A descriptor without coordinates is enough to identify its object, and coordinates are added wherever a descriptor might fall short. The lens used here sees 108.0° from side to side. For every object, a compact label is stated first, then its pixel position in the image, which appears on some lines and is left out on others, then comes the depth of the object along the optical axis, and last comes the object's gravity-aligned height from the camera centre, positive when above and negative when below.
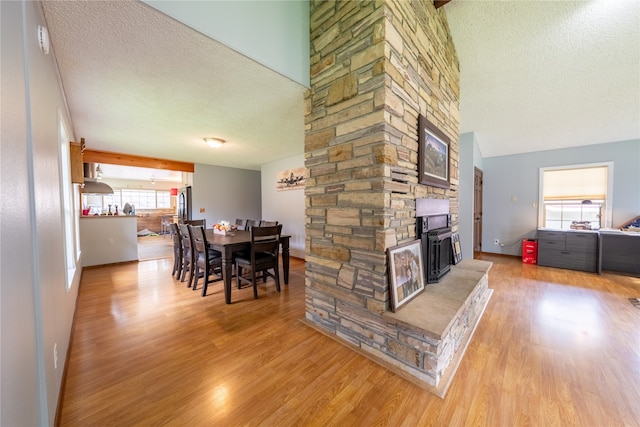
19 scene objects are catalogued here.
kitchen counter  4.39 -0.61
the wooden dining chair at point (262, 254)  2.92 -0.65
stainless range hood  4.62 +0.45
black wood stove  2.23 -0.32
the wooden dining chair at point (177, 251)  3.77 -0.73
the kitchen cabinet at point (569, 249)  4.07 -0.83
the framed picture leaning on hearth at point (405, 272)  1.76 -0.55
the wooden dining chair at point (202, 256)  3.05 -0.69
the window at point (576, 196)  4.38 +0.15
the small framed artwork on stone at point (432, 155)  2.15 +0.52
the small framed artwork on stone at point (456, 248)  2.94 -0.56
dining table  2.85 -0.53
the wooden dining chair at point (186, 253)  3.33 -0.69
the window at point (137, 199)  8.91 +0.40
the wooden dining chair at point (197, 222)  4.50 -0.28
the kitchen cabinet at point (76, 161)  2.41 +0.50
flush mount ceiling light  3.83 +1.10
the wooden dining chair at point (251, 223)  4.75 -0.33
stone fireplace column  1.75 +0.46
